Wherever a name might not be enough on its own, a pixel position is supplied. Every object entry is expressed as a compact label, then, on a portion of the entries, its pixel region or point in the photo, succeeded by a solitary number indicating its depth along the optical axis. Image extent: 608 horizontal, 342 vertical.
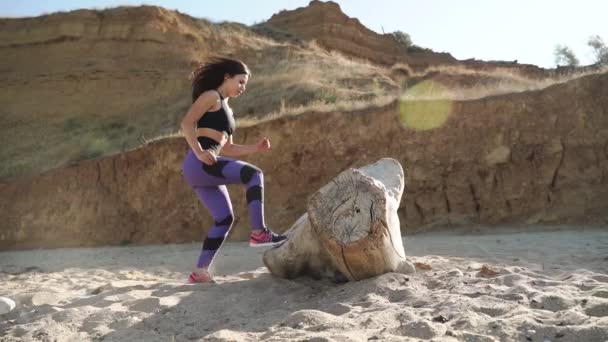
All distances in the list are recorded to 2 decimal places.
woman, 4.05
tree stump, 3.57
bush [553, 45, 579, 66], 33.25
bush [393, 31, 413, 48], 34.12
